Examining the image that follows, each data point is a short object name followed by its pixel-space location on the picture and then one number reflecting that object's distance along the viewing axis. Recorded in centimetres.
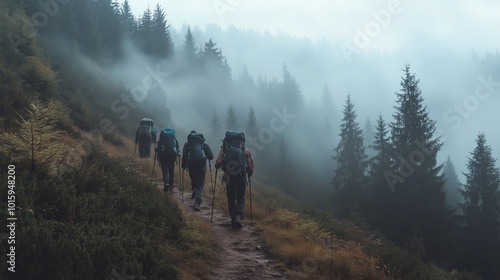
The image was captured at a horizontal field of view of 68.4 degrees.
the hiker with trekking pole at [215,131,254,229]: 901
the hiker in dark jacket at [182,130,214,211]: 1038
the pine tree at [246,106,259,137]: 6450
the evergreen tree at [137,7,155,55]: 5653
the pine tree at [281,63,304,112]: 8588
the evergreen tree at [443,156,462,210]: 6752
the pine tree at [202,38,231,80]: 7562
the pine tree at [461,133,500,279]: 2972
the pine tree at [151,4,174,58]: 5772
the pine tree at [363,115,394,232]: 2948
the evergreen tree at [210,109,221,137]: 6059
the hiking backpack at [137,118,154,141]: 1639
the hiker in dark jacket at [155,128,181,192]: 1210
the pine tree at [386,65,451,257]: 2727
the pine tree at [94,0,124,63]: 4744
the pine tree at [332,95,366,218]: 3759
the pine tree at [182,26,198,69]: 7238
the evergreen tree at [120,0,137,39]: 5953
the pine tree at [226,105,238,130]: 6321
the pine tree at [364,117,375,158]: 8575
